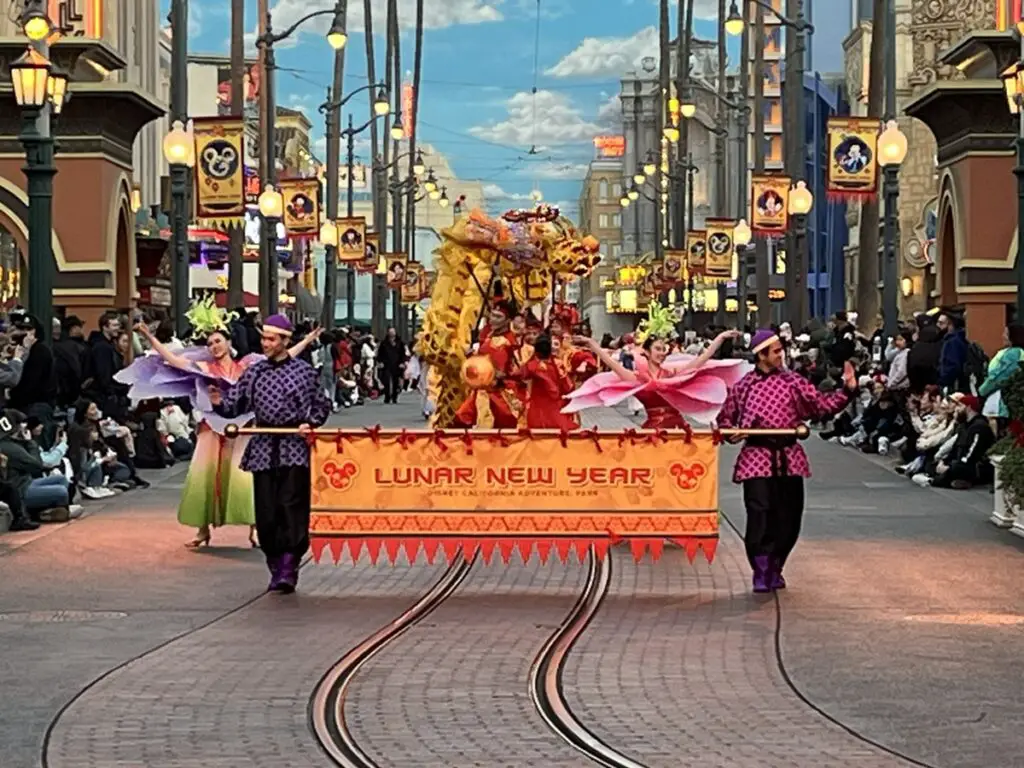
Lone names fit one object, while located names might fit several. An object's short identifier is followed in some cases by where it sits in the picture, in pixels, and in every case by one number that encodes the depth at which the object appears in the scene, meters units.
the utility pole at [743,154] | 59.06
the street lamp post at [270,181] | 44.69
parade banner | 14.66
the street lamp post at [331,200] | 59.08
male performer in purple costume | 14.98
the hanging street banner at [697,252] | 60.28
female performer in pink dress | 16.80
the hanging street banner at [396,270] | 73.88
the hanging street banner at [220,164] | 33.97
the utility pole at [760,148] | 49.34
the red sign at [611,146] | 166.38
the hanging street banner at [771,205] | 42.47
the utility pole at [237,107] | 41.03
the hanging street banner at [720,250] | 57.47
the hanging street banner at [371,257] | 61.03
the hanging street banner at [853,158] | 34.97
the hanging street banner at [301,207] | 45.38
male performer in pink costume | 14.82
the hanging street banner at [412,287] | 76.00
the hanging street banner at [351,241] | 59.03
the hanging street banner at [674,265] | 71.81
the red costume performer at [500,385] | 18.00
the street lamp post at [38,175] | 23.33
